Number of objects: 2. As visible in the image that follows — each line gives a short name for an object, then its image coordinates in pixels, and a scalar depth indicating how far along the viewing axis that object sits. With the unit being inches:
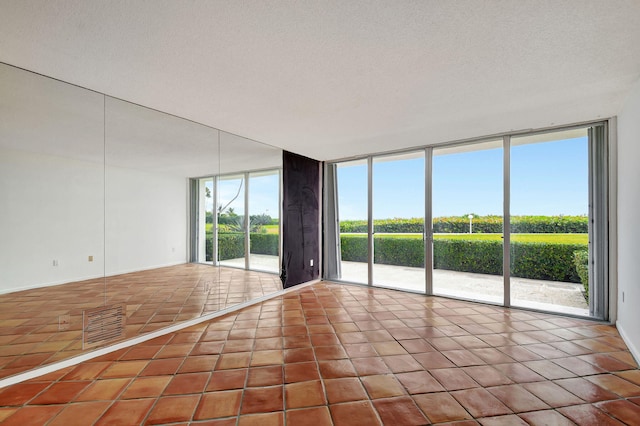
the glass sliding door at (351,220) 205.5
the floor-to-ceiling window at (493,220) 135.2
